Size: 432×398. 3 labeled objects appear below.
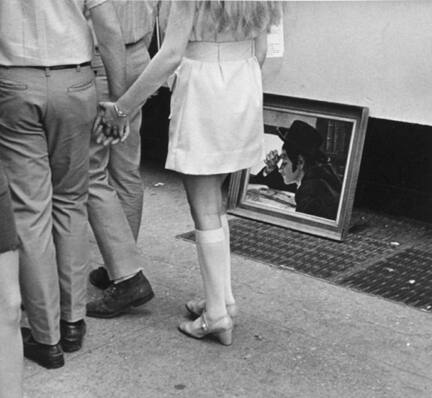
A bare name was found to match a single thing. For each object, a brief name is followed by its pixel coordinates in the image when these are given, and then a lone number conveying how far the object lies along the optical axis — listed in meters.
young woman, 3.60
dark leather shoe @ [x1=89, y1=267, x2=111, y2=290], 4.68
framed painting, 5.55
